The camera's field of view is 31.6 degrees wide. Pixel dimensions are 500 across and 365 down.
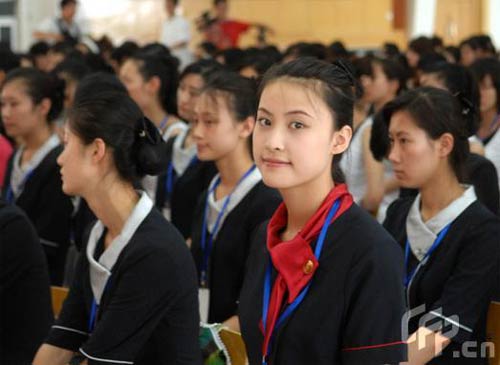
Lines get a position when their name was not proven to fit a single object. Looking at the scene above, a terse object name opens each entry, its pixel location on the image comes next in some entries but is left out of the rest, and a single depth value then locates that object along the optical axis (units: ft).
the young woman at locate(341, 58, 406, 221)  15.62
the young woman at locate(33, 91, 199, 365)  8.22
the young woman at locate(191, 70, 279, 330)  11.14
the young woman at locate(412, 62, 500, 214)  11.36
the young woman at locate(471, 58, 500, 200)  17.60
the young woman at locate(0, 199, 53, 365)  10.24
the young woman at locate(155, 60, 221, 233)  14.73
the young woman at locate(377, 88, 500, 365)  8.96
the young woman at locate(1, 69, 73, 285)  14.44
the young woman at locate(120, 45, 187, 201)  18.85
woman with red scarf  6.29
